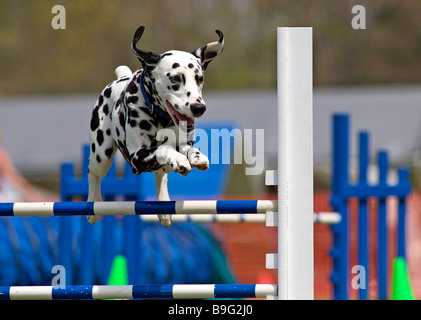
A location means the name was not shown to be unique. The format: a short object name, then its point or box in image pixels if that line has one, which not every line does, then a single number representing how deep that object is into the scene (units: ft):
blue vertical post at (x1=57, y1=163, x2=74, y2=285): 42.16
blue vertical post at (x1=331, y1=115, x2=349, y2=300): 44.96
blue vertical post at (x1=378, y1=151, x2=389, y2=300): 46.14
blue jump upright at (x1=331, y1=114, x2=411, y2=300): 45.24
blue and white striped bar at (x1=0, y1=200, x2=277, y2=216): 24.89
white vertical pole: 24.52
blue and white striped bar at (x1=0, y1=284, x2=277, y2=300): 25.11
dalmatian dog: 24.49
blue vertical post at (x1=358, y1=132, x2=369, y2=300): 45.80
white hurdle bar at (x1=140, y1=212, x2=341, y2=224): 41.06
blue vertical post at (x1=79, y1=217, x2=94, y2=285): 43.52
